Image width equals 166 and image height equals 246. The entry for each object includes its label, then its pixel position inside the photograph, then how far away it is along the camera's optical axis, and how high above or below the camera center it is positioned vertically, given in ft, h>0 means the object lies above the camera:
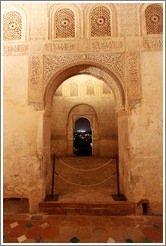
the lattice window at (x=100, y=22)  12.52 +8.90
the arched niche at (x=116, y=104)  12.01 +1.72
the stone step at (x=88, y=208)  11.00 -6.38
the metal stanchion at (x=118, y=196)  11.82 -6.01
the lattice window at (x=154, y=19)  12.22 +9.01
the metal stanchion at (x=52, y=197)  11.86 -6.10
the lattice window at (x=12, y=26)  12.50 +8.41
